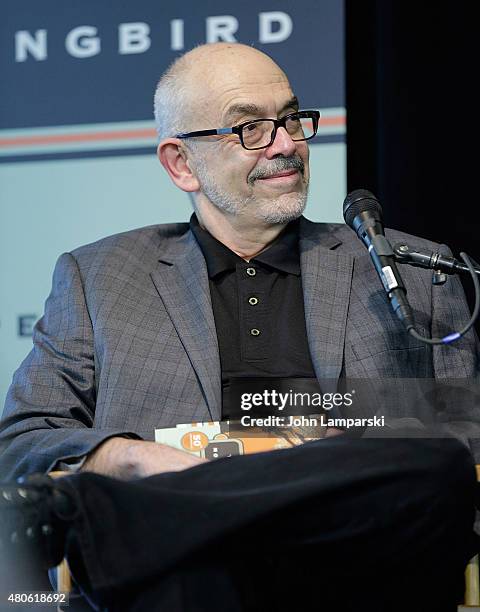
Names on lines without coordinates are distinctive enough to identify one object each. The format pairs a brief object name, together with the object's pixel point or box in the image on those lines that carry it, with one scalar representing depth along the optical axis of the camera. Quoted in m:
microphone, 3.77
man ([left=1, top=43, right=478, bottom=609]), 3.98
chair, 3.72
